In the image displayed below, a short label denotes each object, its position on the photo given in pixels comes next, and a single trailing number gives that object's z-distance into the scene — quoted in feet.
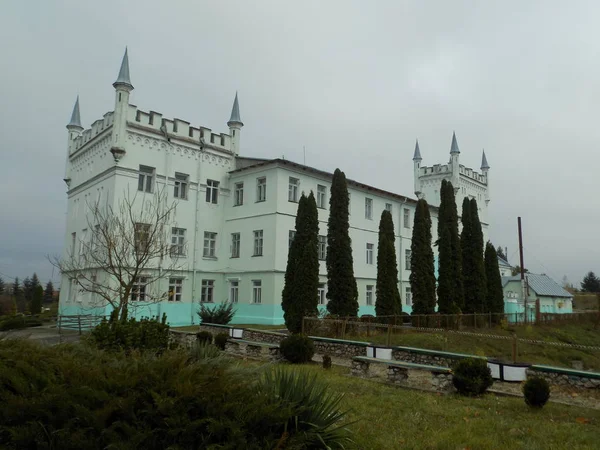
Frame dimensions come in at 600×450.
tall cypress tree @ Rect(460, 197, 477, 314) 102.42
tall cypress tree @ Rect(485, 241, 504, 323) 109.29
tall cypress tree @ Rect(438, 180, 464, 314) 92.68
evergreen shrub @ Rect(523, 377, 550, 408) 26.86
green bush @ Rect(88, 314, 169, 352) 31.68
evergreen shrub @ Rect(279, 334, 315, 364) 43.78
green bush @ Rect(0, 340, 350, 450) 13.10
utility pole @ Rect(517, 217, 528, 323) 128.47
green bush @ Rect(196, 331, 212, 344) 50.24
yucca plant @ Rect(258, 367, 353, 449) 14.82
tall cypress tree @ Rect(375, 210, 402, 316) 77.41
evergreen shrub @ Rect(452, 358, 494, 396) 30.58
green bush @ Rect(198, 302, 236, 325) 72.54
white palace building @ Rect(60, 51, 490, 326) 84.07
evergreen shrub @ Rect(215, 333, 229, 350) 50.00
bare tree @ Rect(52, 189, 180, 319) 72.39
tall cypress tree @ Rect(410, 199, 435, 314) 85.40
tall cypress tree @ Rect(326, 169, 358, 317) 71.41
